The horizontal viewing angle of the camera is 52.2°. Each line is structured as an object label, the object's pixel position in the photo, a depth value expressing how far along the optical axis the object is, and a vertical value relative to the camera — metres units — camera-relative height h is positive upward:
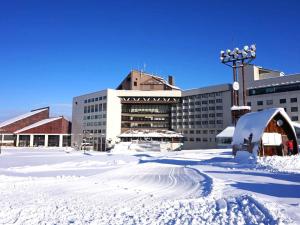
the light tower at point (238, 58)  51.05 +13.43
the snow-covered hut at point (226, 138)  66.12 -0.15
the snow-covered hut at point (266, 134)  25.89 +0.30
